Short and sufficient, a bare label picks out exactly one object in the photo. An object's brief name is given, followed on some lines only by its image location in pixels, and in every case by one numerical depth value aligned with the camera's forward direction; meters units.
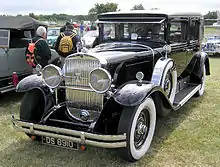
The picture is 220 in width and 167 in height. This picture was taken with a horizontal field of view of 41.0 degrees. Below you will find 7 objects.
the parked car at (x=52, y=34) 14.55
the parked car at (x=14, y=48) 6.27
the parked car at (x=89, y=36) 14.68
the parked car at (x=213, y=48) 15.23
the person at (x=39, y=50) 6.18
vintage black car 3.42
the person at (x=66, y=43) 7.05
